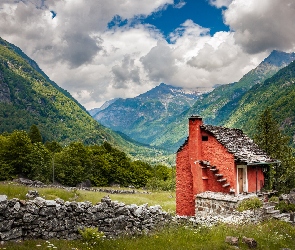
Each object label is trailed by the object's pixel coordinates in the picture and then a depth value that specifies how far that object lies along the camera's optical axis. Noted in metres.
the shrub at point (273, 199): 26.30
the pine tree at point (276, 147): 42.25
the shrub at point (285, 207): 25.72
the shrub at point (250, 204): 22.17
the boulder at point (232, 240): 15.47
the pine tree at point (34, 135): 100.89
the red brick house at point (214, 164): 25.16
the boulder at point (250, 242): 15.74
